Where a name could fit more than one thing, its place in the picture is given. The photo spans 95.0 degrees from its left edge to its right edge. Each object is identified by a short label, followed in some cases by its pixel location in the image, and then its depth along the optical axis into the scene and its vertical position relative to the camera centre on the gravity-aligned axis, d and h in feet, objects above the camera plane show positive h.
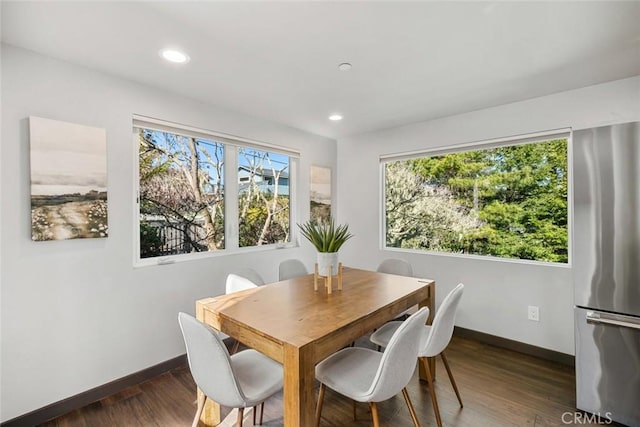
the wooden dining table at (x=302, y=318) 4.08 -1.82
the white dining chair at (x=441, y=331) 5.70 -2.37
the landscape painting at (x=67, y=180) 6.06 +0.78
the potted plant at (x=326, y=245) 6.98 -0.75
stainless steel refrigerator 5.75 -1.18
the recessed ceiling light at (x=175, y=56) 6.14 +3.45
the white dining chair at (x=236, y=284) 7.21 -1.73
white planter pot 7.00 -1.16
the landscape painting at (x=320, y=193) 12.80 +0.94
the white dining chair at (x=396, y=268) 9.52 -1.79
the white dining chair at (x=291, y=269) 9.46 -1.81
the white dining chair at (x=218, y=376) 4.25 -2.44
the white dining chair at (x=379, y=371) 4.35 -2.79
